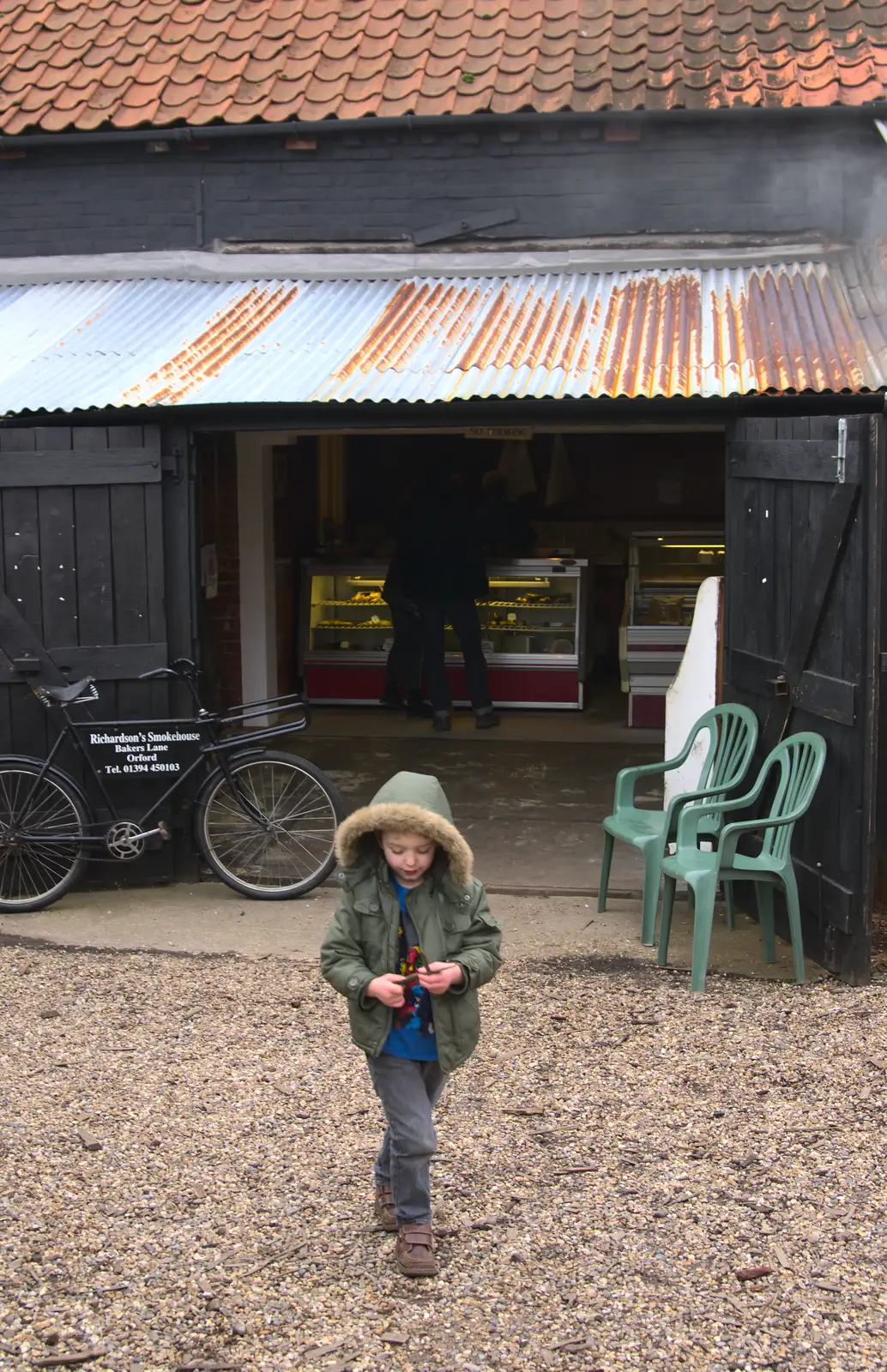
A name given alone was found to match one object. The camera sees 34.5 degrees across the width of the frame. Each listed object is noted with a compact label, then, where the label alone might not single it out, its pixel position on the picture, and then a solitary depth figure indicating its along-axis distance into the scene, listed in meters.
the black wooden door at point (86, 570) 7.48
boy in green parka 3.81
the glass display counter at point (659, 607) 11.67
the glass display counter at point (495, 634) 12.27
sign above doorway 9.82
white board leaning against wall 7.41
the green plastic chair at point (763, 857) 6.00
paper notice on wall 10.43
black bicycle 7.26
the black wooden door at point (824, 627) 5.90
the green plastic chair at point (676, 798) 6.53
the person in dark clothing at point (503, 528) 12.80
